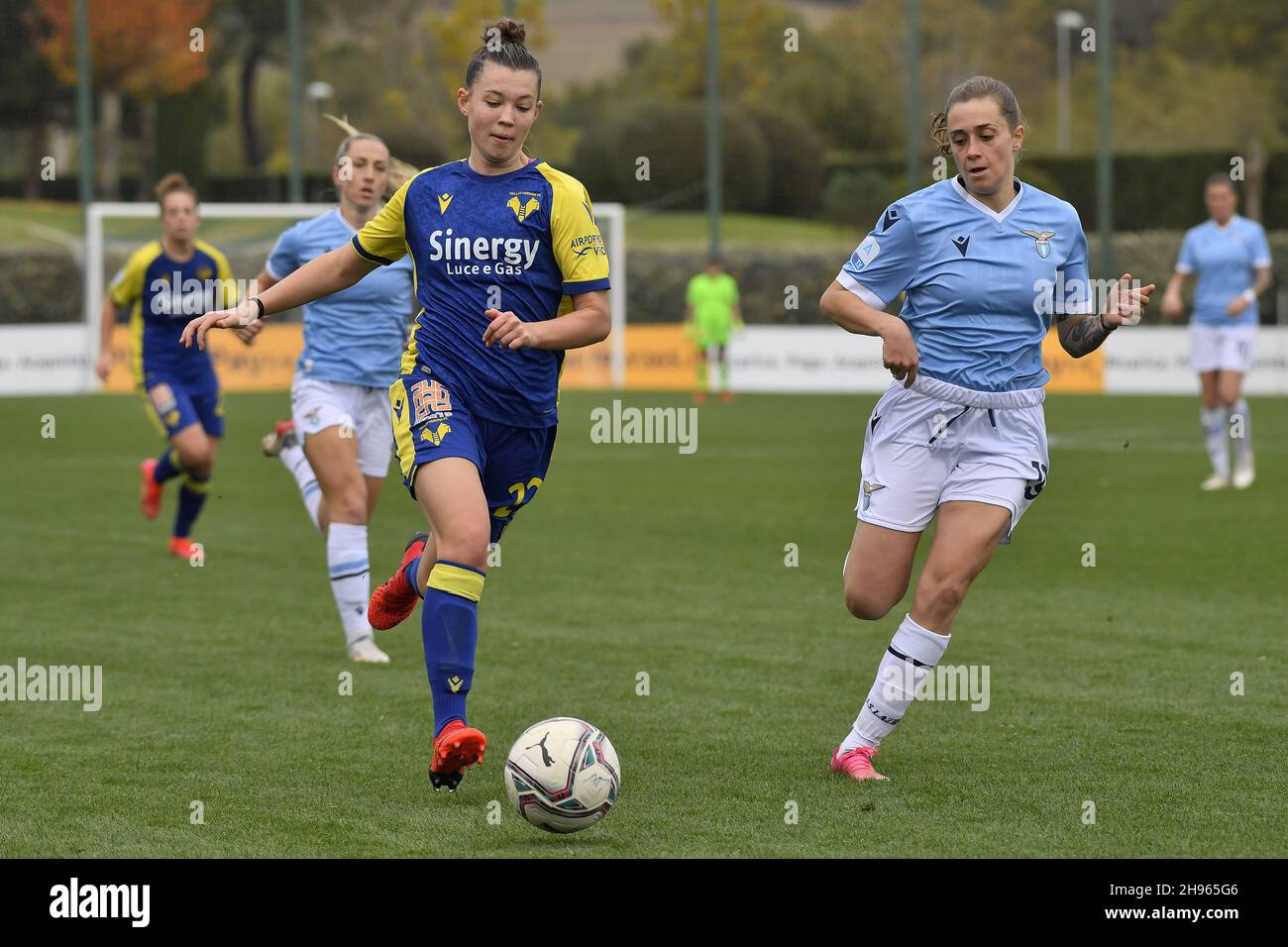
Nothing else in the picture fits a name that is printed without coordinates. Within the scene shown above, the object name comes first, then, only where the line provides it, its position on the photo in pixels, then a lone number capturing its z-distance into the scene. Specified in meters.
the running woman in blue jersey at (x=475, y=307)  5.54
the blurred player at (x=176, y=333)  11.29
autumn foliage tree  44.19
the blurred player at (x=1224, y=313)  15.00
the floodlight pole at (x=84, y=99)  31.56
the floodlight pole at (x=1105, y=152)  32.53
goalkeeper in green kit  28.52
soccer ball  5.13
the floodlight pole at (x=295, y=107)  32.59
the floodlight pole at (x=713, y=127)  32.62
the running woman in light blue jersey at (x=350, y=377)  8.21
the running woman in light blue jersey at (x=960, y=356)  5.74
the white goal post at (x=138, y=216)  28.59
